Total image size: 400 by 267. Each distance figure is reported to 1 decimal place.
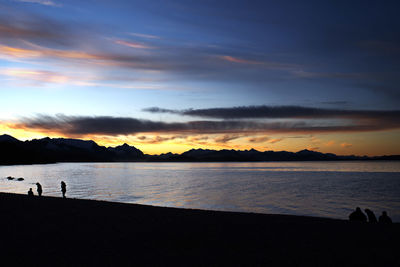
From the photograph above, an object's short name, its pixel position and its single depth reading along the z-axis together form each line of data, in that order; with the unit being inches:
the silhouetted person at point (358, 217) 840.9
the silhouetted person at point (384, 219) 791.5
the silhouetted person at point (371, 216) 834.8
